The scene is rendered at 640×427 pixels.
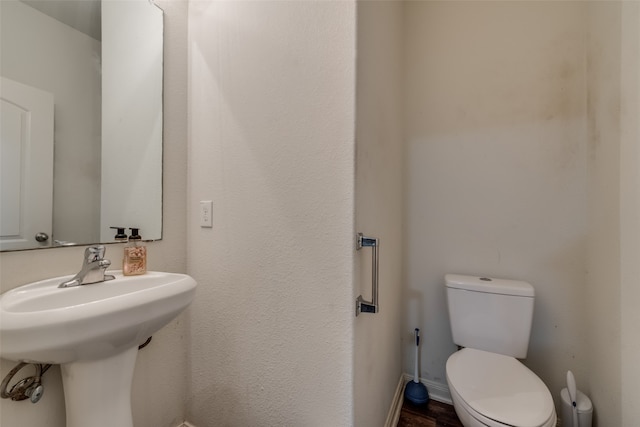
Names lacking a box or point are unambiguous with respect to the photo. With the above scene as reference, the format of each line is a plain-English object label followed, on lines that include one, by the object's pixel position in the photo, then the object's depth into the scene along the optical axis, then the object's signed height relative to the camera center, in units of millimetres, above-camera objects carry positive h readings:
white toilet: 887 -688
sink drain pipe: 669 -484
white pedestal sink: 530 -276
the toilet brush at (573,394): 1095 -802
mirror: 732 +325
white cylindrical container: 1080 -867
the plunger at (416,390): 1437 -1039
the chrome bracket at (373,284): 813 -231
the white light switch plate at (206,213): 1045 +4
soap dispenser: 874 -160
